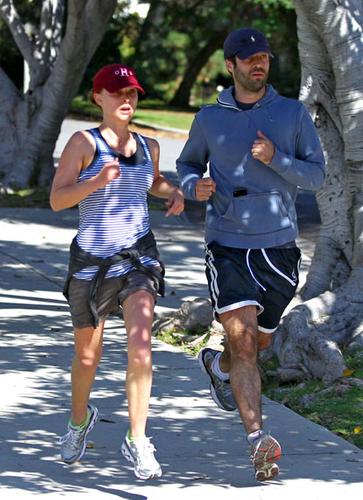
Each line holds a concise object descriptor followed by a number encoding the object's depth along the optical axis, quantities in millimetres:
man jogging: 11516
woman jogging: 11086
